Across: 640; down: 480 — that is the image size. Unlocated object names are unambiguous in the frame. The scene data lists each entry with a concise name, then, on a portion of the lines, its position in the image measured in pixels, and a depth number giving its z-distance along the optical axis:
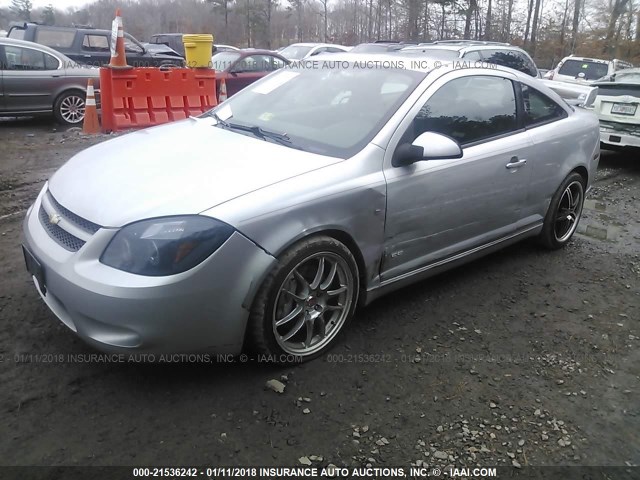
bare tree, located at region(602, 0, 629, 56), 30.99
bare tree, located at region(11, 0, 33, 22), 61.59
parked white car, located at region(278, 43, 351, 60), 16.63
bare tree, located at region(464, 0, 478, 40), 32.40
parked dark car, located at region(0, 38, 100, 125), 9.07
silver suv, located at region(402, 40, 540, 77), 9.79
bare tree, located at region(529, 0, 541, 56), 32.75
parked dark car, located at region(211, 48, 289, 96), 12.48
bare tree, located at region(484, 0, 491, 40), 32.50
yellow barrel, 9.41
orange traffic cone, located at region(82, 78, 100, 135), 8.86
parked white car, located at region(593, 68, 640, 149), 7.98
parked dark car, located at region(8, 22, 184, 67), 13.50
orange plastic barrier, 8.54
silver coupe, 2.38
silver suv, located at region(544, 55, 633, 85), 14.88
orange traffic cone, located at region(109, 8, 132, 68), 8.22
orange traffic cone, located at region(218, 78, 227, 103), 11.30
